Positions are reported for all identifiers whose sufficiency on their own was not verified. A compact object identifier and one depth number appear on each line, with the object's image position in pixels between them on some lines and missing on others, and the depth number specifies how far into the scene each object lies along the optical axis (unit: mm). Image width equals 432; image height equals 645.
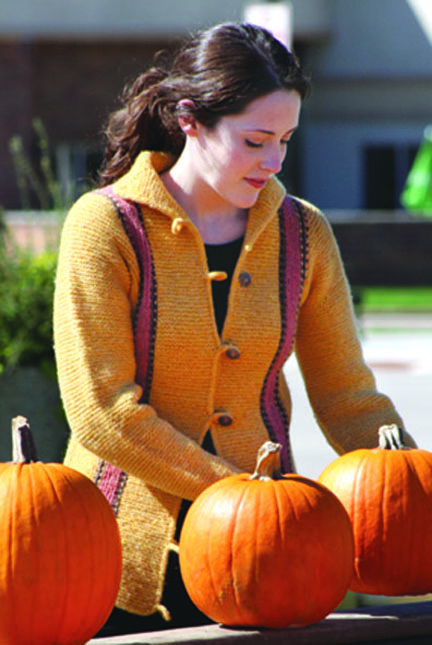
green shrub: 10687
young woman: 5020
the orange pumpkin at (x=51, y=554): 4211
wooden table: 4352
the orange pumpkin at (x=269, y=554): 4461
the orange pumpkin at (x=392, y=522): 4949
